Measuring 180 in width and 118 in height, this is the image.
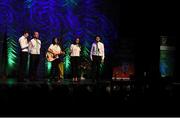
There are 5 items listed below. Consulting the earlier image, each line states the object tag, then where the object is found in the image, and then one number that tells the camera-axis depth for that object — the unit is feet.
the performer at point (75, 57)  50.31
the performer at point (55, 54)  48.88
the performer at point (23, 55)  45.39
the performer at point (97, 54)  49.52
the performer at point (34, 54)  46.16
